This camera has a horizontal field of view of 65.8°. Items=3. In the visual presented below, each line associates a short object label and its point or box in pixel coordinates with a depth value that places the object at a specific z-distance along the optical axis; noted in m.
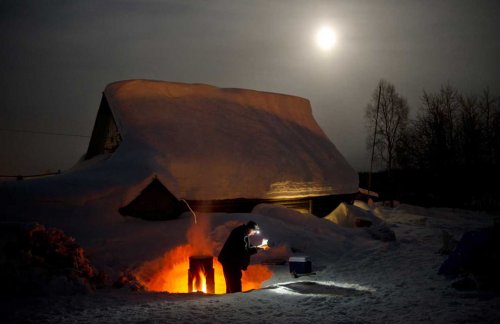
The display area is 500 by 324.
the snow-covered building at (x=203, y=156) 11.91
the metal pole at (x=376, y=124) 32.48
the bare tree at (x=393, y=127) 33.75
